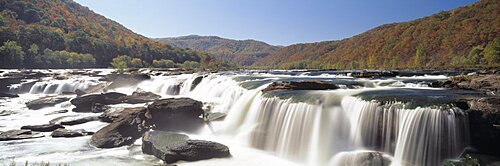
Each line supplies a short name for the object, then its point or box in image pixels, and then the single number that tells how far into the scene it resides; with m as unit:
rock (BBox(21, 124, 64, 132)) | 17.16
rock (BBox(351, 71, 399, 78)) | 28.62
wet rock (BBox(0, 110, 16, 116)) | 22.98
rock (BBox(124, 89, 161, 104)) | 25.12
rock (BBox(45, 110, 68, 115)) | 23.11
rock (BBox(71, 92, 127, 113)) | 23.01
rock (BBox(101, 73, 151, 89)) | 35.43
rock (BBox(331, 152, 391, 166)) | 10.51
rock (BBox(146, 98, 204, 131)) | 17.38
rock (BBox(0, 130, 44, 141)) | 15.59
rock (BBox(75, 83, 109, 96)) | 33.66
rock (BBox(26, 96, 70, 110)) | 25.02
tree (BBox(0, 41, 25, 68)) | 64.25
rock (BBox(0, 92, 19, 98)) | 31.56
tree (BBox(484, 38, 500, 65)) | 56.97
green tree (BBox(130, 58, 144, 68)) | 94.60
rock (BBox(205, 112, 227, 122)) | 18.74
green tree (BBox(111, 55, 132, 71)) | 85.53
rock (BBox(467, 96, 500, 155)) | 9.77
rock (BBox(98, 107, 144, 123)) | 19.17
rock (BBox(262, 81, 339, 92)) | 18.19
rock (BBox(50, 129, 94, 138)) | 16.12
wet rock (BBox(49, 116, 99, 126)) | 18.83
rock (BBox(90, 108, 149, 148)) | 14.67
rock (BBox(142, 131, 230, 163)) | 12.38
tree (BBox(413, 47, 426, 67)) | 83.19
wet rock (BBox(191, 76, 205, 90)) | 29.32
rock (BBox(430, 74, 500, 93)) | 15.34
